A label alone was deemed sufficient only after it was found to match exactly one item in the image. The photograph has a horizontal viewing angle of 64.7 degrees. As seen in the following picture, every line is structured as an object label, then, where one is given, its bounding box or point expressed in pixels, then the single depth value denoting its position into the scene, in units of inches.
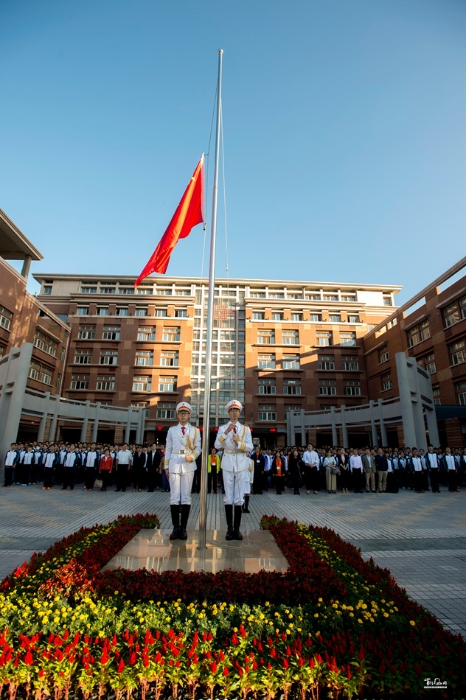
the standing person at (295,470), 628.7
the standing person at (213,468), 561.3
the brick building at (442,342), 1080.2
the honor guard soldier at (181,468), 256.7
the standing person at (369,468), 646.5
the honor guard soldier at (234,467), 256.8
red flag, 316.2
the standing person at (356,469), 637.3
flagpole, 237.0
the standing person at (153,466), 623.7
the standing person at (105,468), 629.9
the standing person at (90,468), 630.5
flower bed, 108.8
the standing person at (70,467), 619.4
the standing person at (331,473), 654.5
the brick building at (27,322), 1197.1
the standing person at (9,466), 629.0
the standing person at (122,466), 615.6
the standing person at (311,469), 651.5
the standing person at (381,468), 633.6
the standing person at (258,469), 591.5
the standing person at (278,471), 626.5
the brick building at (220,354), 1707.7
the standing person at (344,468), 657.4
